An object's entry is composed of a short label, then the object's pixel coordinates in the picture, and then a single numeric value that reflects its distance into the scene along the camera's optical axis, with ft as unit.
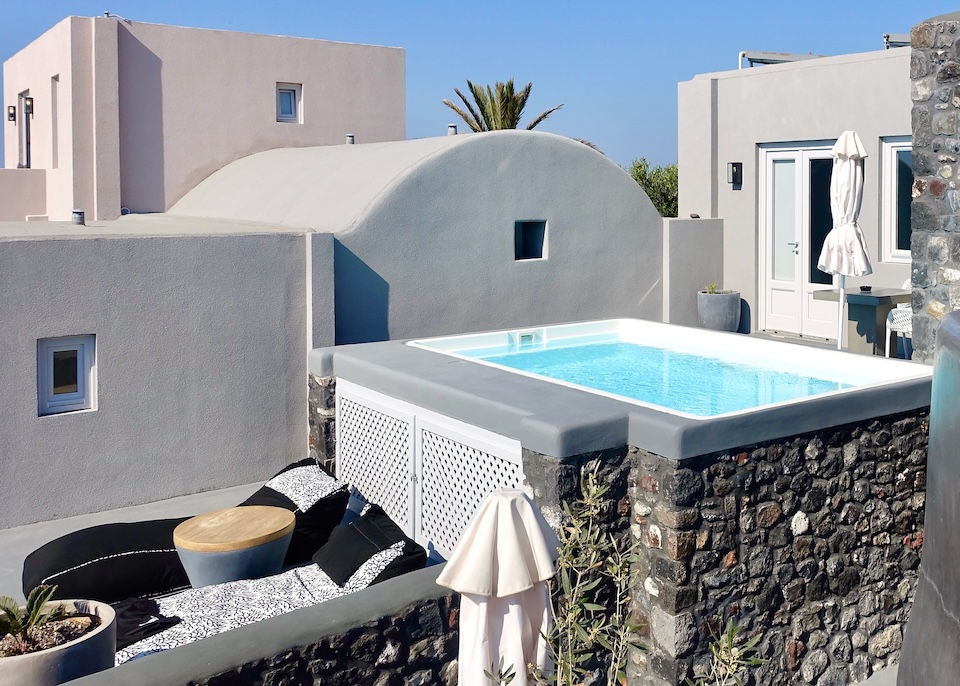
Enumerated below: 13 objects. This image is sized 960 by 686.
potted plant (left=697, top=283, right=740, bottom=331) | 50.55
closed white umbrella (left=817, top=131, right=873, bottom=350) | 40.40
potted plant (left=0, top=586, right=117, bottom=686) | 16.49
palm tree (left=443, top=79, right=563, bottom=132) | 95.25
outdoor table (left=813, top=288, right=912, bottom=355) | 43.37
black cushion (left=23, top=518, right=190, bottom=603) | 23.34
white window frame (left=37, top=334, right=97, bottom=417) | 29.99
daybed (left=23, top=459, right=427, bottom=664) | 21.31
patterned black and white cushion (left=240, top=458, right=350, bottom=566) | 26.71
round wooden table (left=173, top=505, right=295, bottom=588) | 23.41
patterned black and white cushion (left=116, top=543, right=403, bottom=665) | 20.66
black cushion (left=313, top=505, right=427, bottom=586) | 23.04
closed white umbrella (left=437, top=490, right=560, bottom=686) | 16.56
